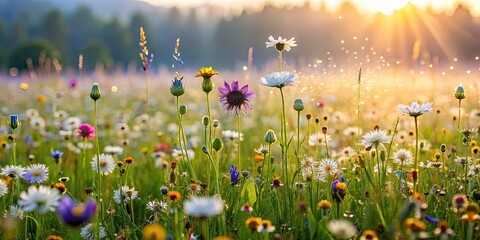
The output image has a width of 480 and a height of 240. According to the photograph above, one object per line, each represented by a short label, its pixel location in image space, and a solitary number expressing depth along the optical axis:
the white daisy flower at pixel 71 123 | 2.91
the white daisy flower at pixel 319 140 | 2.42
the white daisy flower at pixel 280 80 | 1.60
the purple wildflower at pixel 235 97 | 1.80
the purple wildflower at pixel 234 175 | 1.75
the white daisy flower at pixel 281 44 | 1.79
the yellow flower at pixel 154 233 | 0.96
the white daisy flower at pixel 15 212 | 1.64
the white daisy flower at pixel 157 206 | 1.57
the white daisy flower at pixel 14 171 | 1.72
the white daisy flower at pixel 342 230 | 1.06
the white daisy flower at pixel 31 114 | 3.92
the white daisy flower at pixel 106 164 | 1.96
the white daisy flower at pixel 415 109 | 1.51
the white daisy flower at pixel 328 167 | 1.85
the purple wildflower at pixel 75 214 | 1.04
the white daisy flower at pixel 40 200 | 1.14
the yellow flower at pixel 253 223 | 1.25
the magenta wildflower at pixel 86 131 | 2.08
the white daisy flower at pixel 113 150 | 2.64
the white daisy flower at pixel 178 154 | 2.35
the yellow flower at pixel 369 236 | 1.15
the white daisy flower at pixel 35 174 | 1.75
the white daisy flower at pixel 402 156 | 1.84
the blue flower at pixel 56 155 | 2.18
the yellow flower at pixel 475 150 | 1.94
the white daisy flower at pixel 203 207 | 0.99
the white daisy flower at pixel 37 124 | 3.49
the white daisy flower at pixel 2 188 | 1.62
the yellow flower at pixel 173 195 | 1.46
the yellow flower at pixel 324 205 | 1.37
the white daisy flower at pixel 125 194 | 1.74
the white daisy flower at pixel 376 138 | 1.65
